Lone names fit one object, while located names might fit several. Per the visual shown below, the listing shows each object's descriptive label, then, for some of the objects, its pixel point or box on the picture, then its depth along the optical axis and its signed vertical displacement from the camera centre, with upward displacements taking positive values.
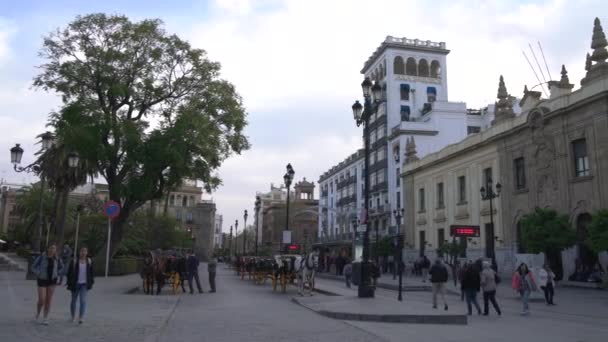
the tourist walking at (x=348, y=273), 26.58 -0.99
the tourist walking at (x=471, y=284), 15.45 -0.83
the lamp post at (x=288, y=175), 29.17 +4.17
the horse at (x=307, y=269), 20.97 -0.67
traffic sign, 19.34 +1.42
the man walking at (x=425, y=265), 33.11 -0.66
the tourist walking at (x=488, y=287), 15.30 -0.89
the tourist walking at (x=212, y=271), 22.16 -0.87
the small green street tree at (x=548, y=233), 28.84 +1.30
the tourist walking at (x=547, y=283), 19.53 -0.95
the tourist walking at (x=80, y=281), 11.01 -0.68
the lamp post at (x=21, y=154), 20.97 +3.68
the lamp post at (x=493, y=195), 34.78 +4.30
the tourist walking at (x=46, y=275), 10.88 -0.57
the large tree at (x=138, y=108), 29.08 +8.32
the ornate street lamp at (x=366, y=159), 18.30 +3.37
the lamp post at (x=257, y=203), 47.55 +4.28
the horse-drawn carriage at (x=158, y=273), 20.91 -0.94
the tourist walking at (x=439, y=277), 16.27 -0.67
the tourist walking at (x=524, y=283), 15.80 -0.80
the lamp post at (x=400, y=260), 19.02 -0.23
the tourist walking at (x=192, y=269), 21.69 -0.77
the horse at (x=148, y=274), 20.83 -0.96
